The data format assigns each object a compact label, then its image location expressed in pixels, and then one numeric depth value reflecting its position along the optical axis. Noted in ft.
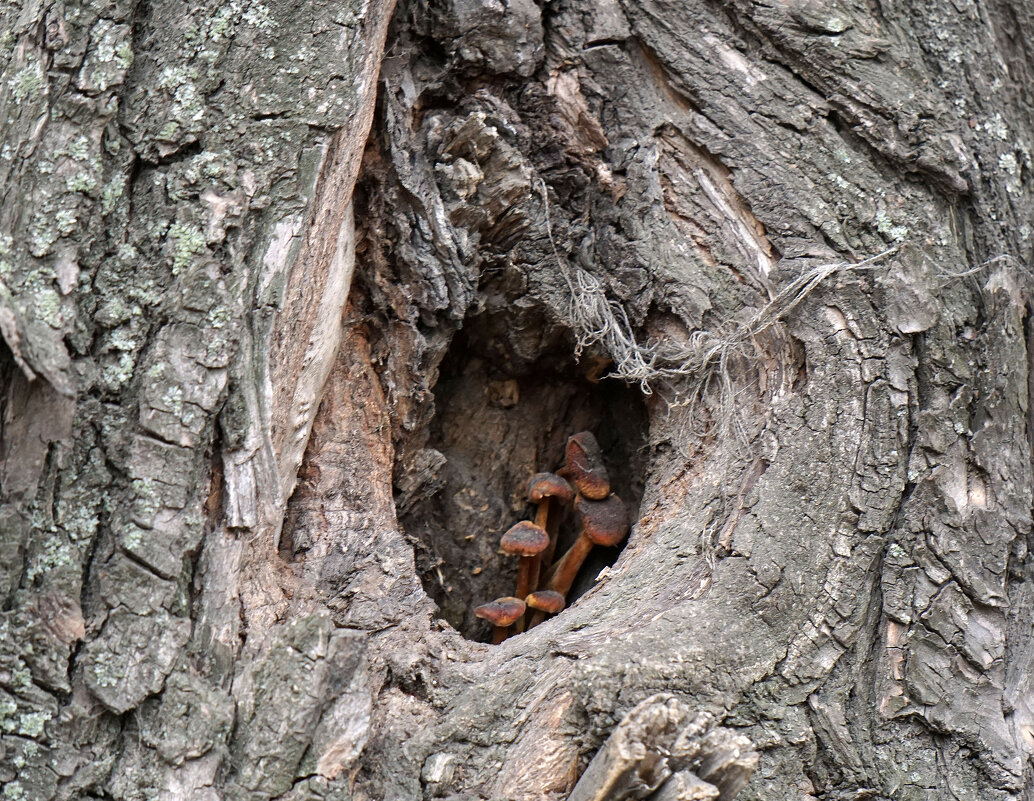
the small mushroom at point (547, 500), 9.77
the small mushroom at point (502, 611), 9.20
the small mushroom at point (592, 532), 9.65
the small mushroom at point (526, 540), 9.45
